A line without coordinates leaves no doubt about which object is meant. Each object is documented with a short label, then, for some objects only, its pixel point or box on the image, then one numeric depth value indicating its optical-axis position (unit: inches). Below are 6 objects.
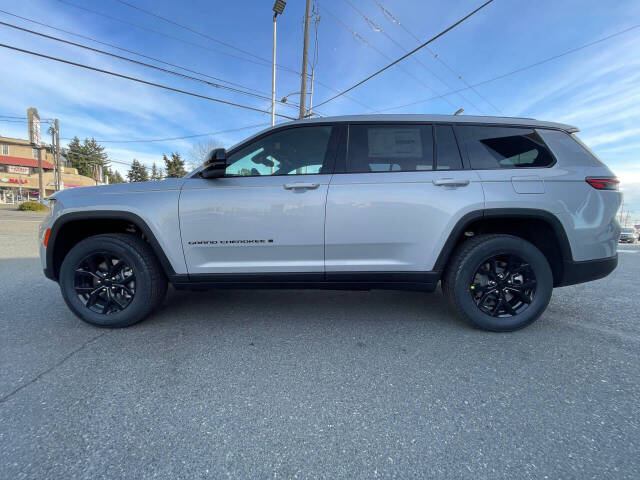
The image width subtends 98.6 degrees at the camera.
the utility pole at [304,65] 467.7
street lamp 515.8
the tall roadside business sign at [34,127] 979.7
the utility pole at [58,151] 1109.1
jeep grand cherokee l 86.5
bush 859.4
